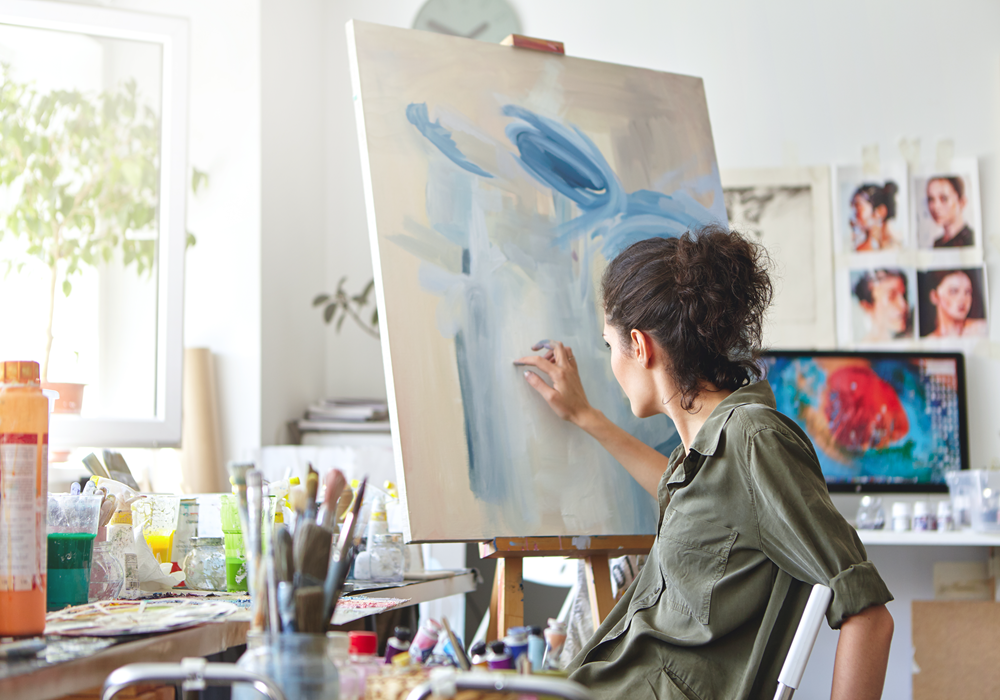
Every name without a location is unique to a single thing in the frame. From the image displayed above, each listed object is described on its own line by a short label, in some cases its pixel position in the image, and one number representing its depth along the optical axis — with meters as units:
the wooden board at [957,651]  2.47
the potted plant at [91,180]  1.99
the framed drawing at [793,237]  2.72
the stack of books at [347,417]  2.59
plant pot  1.90
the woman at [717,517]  0.97
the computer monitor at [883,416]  2.62
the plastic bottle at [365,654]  0.74
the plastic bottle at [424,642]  0.82
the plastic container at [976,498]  2.39
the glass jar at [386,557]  1.62
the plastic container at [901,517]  2.45
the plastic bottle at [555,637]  0.86
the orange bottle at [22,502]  0.83
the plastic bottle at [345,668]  0.69
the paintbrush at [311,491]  0.78
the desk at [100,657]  0.73
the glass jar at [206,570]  1.32
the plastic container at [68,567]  1.01
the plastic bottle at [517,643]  0.80
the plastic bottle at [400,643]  0.85
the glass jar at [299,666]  0.67
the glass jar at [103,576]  1.12
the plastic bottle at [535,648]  0.80
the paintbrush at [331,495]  0.79
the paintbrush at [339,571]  0.73
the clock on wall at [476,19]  2.89
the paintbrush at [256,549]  0.74
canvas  1.45
